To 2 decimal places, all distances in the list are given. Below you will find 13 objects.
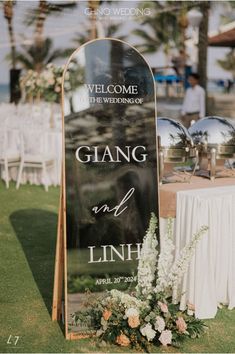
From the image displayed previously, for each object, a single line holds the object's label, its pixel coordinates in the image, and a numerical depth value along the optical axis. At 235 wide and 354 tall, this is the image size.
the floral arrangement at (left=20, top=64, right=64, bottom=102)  10.17
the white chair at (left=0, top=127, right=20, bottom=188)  9.55
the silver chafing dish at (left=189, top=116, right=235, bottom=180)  4.67
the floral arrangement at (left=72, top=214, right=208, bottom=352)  3.55
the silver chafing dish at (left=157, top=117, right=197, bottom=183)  4.37
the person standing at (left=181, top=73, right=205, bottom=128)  10.81
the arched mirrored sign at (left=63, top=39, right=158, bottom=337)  3.69
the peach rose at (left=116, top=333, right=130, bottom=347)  3.57
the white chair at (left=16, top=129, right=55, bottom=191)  9.38
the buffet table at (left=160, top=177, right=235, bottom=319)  4.01
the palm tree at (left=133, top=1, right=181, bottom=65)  41.56
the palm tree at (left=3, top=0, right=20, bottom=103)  21.39
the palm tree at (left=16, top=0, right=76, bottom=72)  45.25
